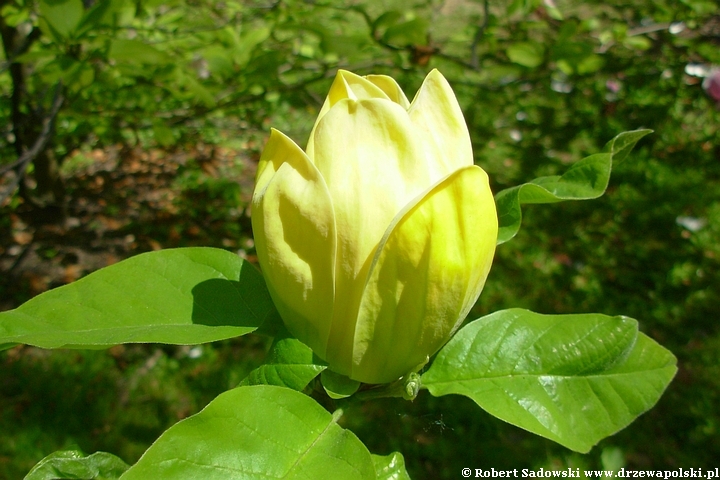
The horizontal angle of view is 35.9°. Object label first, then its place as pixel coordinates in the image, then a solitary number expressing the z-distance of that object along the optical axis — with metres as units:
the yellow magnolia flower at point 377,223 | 0.25
